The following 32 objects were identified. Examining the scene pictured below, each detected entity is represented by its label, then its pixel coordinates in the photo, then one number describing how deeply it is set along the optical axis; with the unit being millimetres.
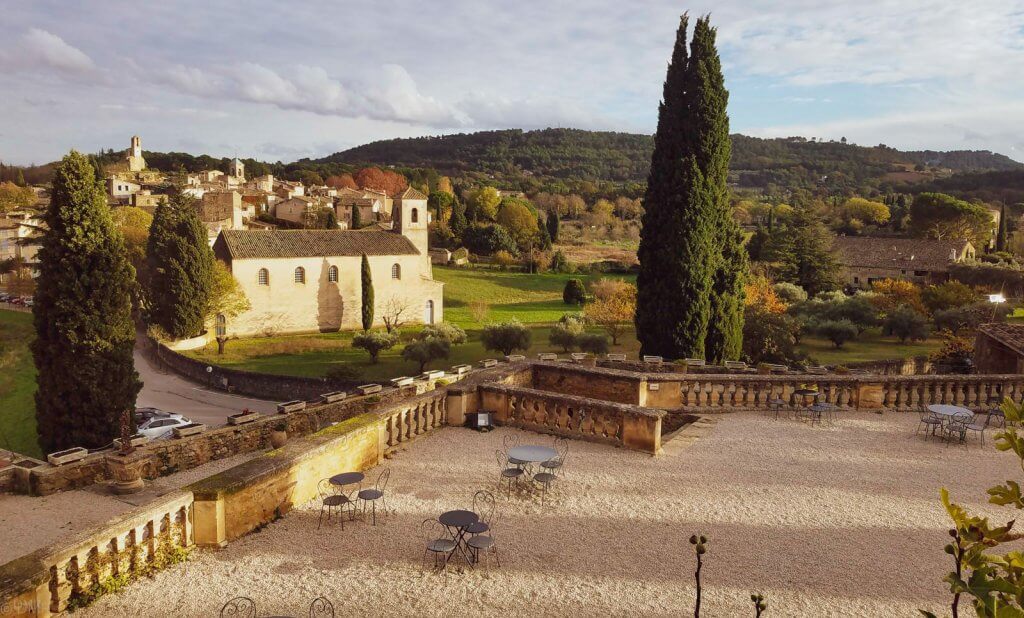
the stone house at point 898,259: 60472
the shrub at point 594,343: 39094
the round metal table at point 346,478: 9695
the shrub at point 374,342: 42750
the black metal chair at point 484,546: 8281
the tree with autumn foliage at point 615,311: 45622
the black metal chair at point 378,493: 9359
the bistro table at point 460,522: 8297
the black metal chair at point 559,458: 11130
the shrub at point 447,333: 43684
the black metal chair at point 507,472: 10789
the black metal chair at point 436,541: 8234
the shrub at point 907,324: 39969
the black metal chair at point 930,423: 14098
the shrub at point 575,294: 65062
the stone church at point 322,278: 51625
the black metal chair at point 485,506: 9734
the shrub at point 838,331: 39375
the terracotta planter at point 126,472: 11532
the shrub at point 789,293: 48781
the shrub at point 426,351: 39469
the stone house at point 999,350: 20406
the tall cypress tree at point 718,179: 24859
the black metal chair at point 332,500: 9309
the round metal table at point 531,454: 10750
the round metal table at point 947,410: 13719
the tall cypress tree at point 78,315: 21031
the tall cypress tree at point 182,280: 44875
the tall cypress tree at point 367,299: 53219
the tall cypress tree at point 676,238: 24500
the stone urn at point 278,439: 12109
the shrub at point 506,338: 40219
